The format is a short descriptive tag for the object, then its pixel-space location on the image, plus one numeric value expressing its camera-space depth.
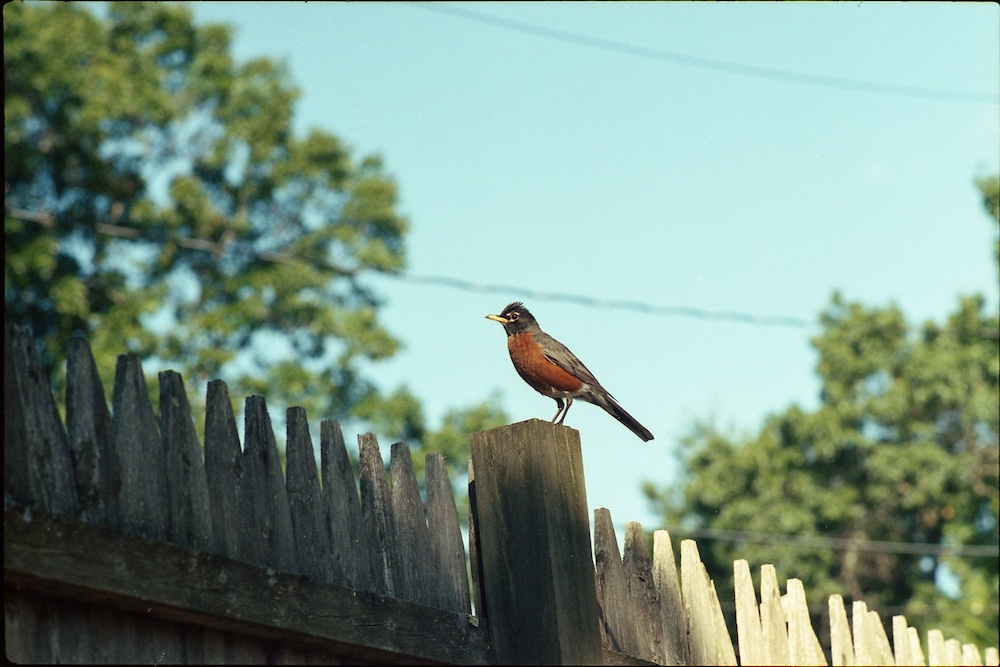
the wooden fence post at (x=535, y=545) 6.03
